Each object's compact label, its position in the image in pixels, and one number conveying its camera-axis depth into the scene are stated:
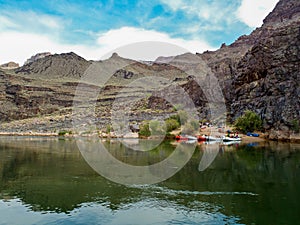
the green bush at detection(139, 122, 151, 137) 104.78
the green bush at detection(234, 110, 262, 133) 89.94
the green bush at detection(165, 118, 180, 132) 103.32
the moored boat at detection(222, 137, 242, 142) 81.93
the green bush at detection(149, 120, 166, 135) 103.38
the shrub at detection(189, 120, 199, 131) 100.45
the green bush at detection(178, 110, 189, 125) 107.75
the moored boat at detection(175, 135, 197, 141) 89.86
